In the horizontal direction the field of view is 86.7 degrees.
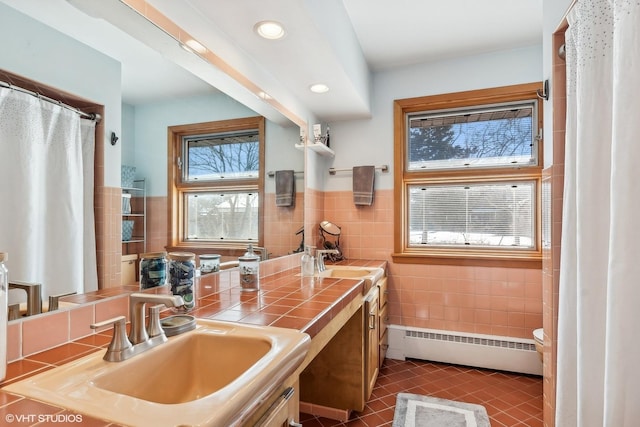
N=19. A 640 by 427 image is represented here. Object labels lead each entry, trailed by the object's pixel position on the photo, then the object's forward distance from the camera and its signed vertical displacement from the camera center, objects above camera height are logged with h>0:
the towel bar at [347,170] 3.05 +0.40
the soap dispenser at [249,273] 1.66 -0.30
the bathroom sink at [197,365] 0.94 -0.46
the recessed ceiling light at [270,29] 1.66 +0.92
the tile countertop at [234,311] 0.63 -0.38
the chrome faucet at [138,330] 0.85 -0.32
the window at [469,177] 2.77 +0.31
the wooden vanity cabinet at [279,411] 0.81 -0.52
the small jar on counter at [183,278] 1.30 -0.26
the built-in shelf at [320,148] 2.68 +0.56
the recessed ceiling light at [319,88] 2.42 +0.91
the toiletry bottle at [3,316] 0.74 -0.23
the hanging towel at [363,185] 3.03 +0.25
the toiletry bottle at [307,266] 2.20 -0.35
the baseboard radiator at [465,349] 2.67 -1.13
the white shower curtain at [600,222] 0.88 -0.03
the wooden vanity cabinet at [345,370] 2.09 -0.99
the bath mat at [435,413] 2.03 -1.26
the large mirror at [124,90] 0.91 +0.44
